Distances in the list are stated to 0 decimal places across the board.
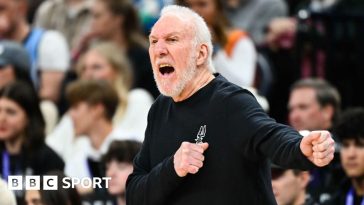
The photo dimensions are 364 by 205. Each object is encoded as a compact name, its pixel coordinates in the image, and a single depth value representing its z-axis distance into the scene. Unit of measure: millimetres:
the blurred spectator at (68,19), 17452
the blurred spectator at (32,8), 19017
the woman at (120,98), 14664
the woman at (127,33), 16019
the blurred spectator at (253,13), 17123
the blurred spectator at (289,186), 12152
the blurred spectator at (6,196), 9897
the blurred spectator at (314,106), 14677
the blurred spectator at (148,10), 17742
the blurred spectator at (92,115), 14309
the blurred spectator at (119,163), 12211
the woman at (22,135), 12987
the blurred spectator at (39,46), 16216
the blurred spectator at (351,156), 12231
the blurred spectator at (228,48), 15532
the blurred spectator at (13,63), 15230
